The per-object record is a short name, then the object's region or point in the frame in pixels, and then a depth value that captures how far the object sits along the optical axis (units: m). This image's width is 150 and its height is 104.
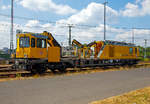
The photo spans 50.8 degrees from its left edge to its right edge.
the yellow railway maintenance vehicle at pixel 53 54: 12.88
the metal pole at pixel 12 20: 24.86
